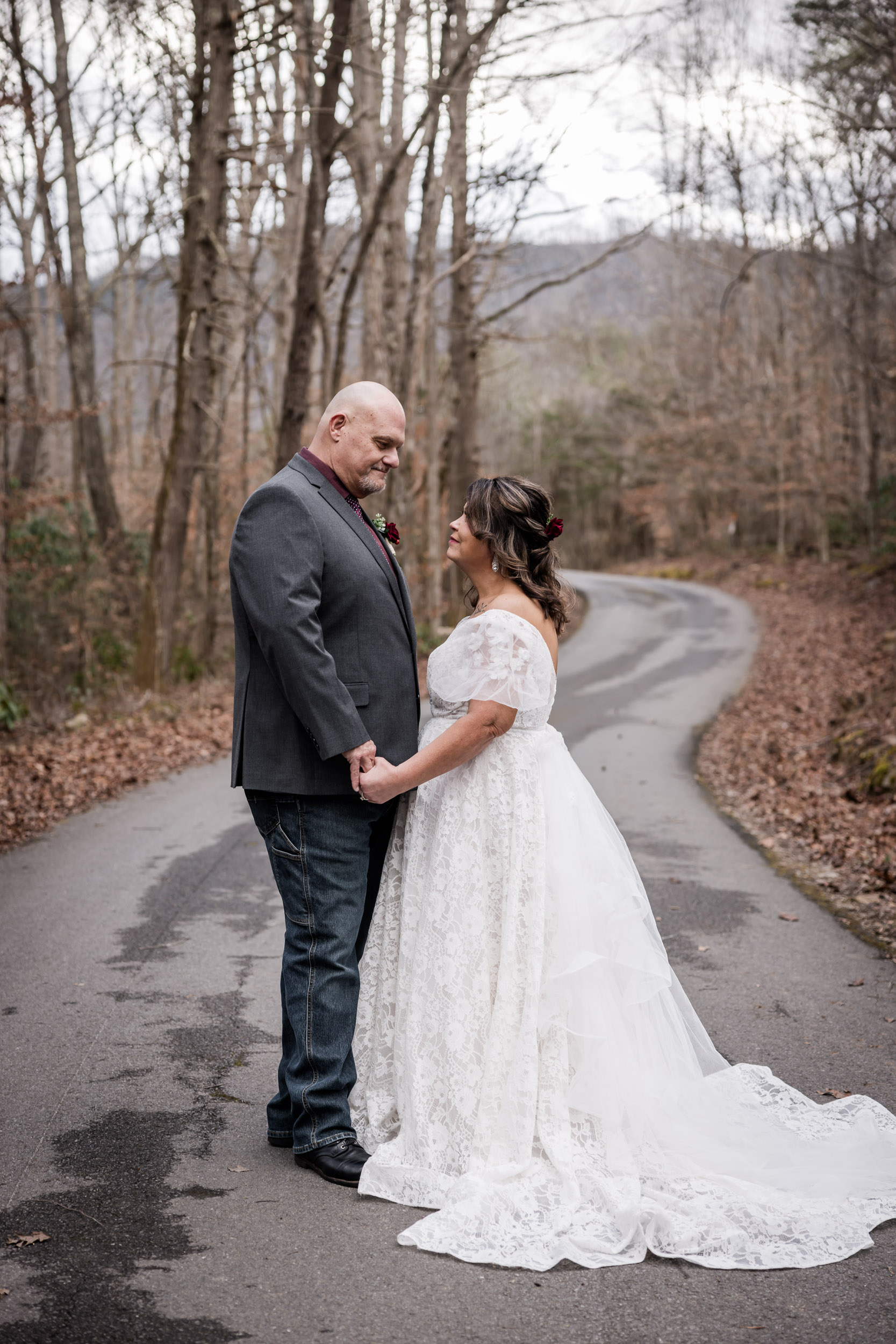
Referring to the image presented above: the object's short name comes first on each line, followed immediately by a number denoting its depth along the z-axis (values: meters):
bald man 3.49
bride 3.37
